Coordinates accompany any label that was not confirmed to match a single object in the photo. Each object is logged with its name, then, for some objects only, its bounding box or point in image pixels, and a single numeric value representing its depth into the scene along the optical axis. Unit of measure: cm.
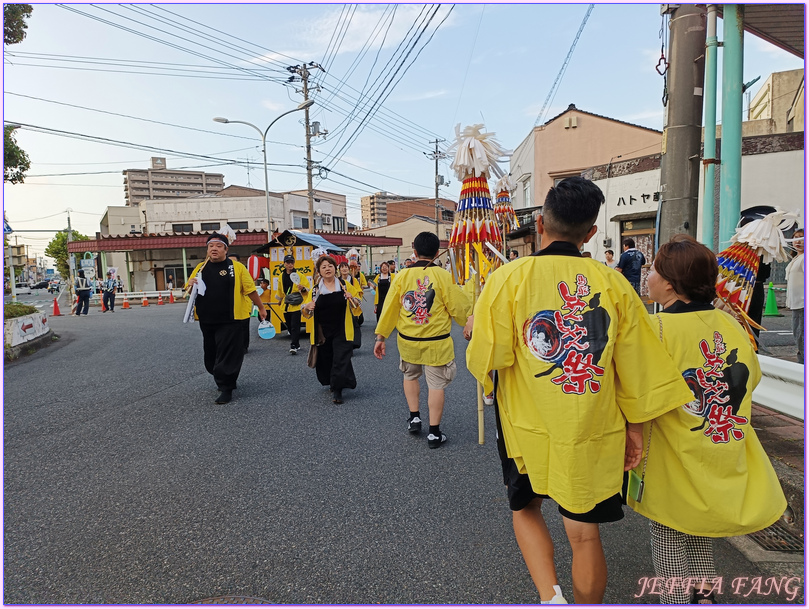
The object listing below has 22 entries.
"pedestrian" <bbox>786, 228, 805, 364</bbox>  648
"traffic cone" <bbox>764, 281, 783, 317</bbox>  1177
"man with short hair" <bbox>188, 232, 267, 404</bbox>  587
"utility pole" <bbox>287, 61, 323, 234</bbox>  2458
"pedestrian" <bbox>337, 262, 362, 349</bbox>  604
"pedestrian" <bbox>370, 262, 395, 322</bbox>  1191
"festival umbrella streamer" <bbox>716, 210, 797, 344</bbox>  338
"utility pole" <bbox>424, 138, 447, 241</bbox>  4048
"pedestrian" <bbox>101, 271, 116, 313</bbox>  2148
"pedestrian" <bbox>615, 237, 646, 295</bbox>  1003
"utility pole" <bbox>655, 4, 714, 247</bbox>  381
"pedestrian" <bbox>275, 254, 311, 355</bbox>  845
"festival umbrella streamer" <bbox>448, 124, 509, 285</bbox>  444
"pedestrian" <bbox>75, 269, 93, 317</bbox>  1935
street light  2317
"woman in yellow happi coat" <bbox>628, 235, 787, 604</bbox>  198
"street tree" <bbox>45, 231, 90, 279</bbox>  6706
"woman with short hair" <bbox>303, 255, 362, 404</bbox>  575
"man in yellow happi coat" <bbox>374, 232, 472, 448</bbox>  445
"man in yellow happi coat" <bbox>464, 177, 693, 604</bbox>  190
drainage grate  268
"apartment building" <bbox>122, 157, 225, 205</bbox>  12619
